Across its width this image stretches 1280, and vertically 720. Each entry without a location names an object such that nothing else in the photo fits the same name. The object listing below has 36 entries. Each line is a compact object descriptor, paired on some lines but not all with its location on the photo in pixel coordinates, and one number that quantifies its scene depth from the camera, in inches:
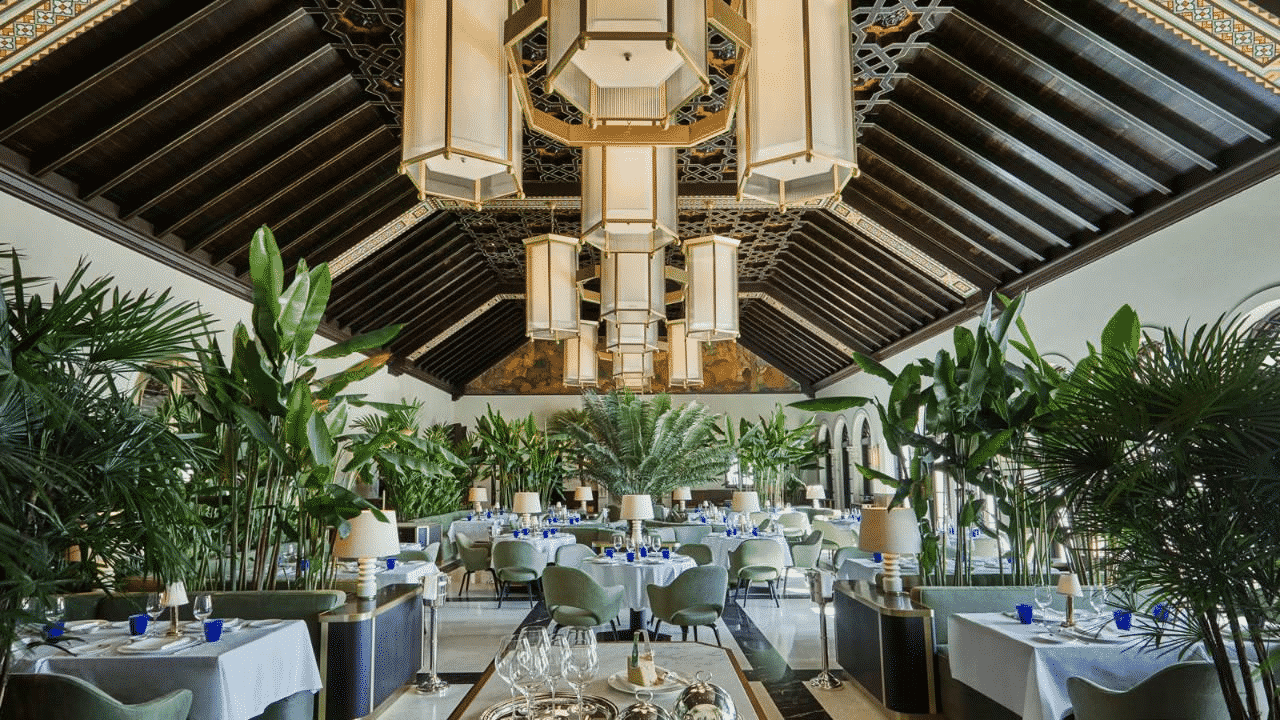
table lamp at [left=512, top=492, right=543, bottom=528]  387.5
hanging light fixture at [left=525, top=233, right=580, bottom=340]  273.7
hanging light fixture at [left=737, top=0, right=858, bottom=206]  106.7
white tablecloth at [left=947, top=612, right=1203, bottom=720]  145.9
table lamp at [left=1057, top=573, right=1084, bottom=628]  163.3
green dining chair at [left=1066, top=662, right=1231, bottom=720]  111.5
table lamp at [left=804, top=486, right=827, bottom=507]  582.9
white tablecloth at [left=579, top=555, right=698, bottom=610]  287.9
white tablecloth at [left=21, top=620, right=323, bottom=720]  140.9
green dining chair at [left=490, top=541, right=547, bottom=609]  350.9
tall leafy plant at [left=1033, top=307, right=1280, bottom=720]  86.4
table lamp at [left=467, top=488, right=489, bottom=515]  566.3
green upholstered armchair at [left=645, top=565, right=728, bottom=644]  242.7
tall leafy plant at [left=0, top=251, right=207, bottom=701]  85.4
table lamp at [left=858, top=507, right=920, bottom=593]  200.5
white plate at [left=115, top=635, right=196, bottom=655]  144.1
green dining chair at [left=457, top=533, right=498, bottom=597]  379.9
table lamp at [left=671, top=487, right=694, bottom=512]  540.1
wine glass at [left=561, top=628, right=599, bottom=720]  74.4
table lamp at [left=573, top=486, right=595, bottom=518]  514.6
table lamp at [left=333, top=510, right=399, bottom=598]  194.4
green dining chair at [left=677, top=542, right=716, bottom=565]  326.4
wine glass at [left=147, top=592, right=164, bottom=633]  165.1
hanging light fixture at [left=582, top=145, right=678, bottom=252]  159.5
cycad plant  605.9
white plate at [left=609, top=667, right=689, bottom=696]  91.7
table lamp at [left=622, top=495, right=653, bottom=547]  314.2
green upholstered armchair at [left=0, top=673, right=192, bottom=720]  108.7
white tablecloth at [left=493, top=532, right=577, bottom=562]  379.6
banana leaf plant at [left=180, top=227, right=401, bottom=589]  187.3
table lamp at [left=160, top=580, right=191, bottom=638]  155.6
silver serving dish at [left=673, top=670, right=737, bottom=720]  65.6
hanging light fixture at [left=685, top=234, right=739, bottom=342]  271.6
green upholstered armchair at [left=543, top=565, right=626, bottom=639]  238.2
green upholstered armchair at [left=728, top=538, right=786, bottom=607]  351.6
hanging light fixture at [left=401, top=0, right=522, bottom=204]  105.7
